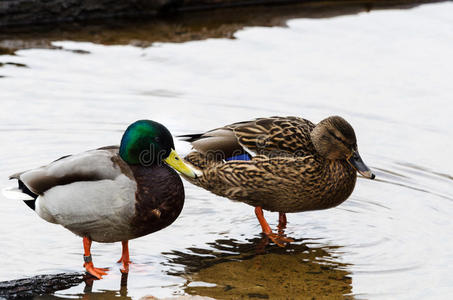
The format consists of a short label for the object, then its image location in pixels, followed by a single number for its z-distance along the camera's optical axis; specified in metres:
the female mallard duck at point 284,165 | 11.02
